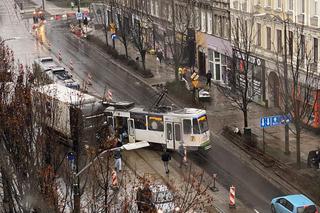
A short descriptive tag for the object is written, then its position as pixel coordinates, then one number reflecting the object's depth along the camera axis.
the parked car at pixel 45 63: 69.50
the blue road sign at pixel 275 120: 44.25
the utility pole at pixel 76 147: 26.48
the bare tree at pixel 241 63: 52.56
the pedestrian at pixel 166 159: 44.72
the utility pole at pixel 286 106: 42.84
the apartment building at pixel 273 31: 51.38
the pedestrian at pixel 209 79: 66.79
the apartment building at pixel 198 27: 67.12
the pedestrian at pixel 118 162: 45.16
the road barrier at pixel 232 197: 39.34
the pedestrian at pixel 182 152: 47.12
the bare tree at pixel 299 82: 42.91
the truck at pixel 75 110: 43.12
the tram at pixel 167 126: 47.62
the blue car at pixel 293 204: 35.81
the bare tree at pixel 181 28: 68.00
